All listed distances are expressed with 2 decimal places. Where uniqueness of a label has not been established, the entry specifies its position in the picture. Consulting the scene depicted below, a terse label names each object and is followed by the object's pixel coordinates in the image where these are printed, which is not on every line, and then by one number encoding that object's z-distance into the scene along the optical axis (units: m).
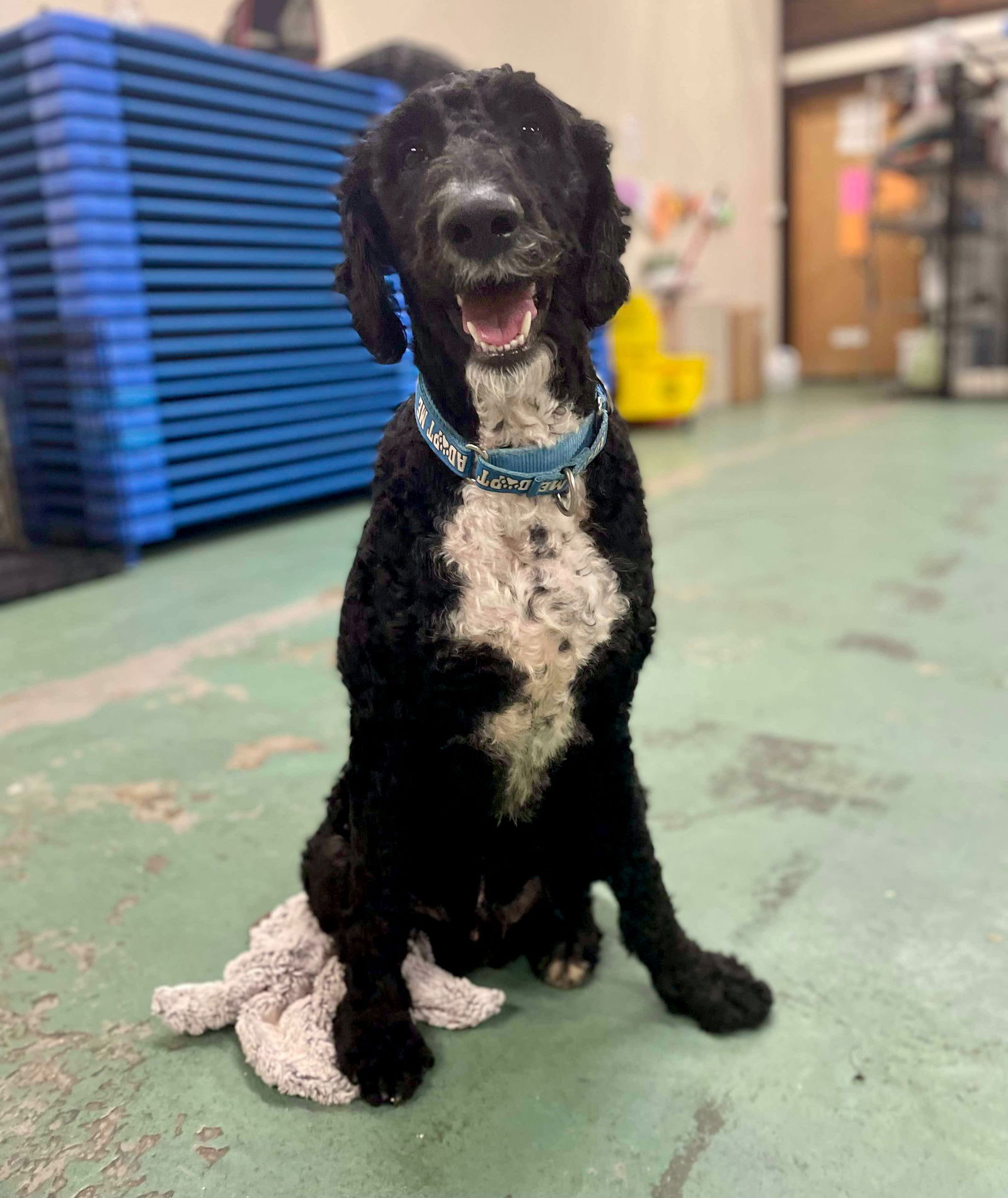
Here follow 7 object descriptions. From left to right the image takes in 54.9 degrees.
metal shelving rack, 6.46
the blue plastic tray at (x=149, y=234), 2.96
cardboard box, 7.26
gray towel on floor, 1.03
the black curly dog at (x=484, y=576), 0.87
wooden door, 8.41
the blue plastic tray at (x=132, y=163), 2.91
